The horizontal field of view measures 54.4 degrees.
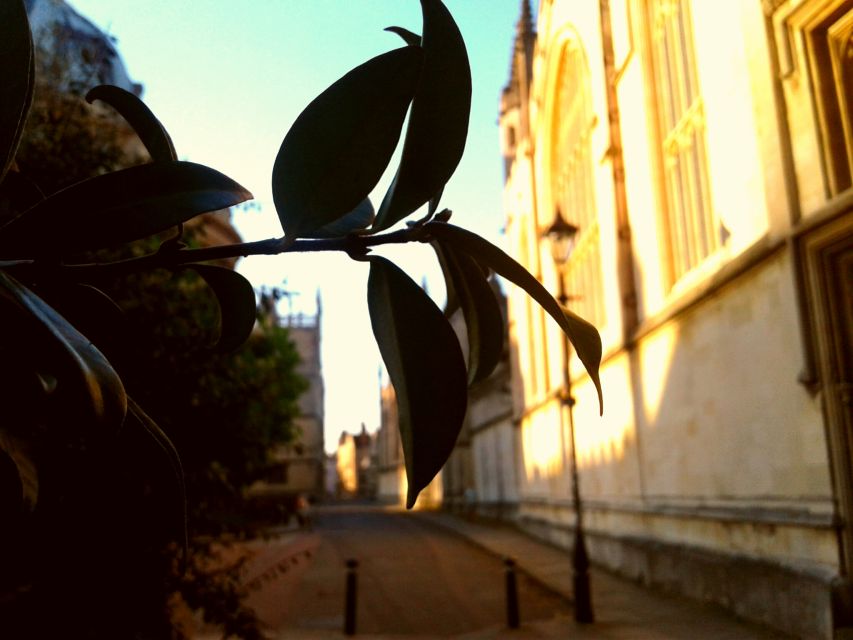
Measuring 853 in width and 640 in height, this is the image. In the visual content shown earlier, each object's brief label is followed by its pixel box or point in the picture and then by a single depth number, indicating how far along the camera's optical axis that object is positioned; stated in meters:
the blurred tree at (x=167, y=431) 3.60
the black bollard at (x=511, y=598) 8.54
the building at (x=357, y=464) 101.74
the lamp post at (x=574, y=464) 8.87
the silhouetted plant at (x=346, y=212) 0.52
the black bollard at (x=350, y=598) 8.45
